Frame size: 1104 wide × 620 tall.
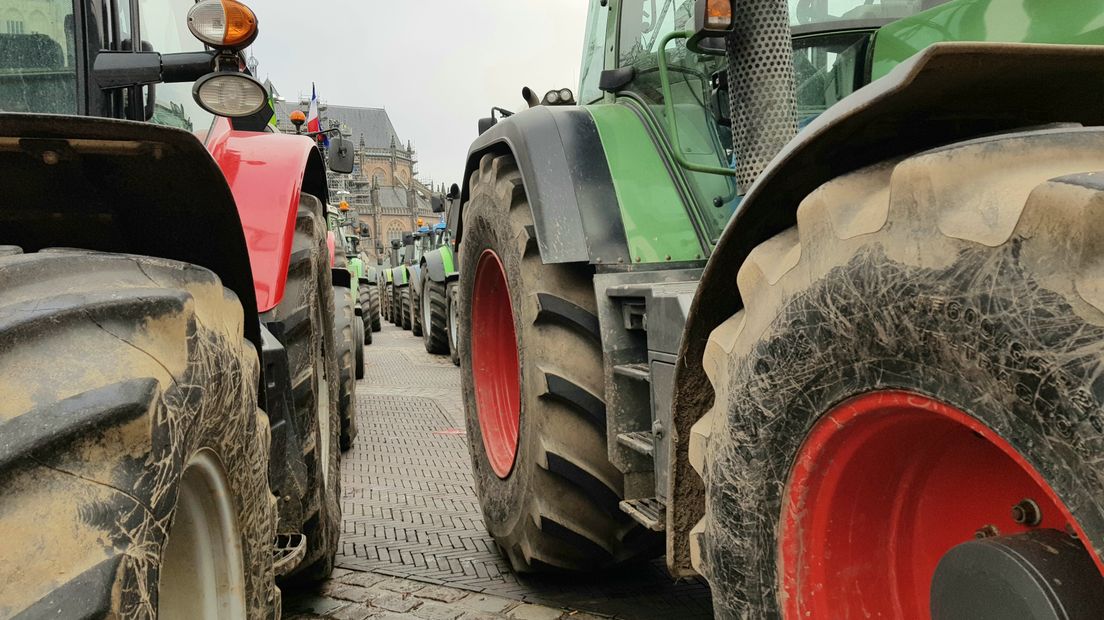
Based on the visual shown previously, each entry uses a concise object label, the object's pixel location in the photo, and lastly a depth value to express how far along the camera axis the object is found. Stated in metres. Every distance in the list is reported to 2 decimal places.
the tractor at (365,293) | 14.15
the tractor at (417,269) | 16.14
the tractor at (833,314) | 1.07
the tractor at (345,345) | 4.88
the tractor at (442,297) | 11.83
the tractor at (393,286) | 21.37
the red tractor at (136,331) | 1.01
